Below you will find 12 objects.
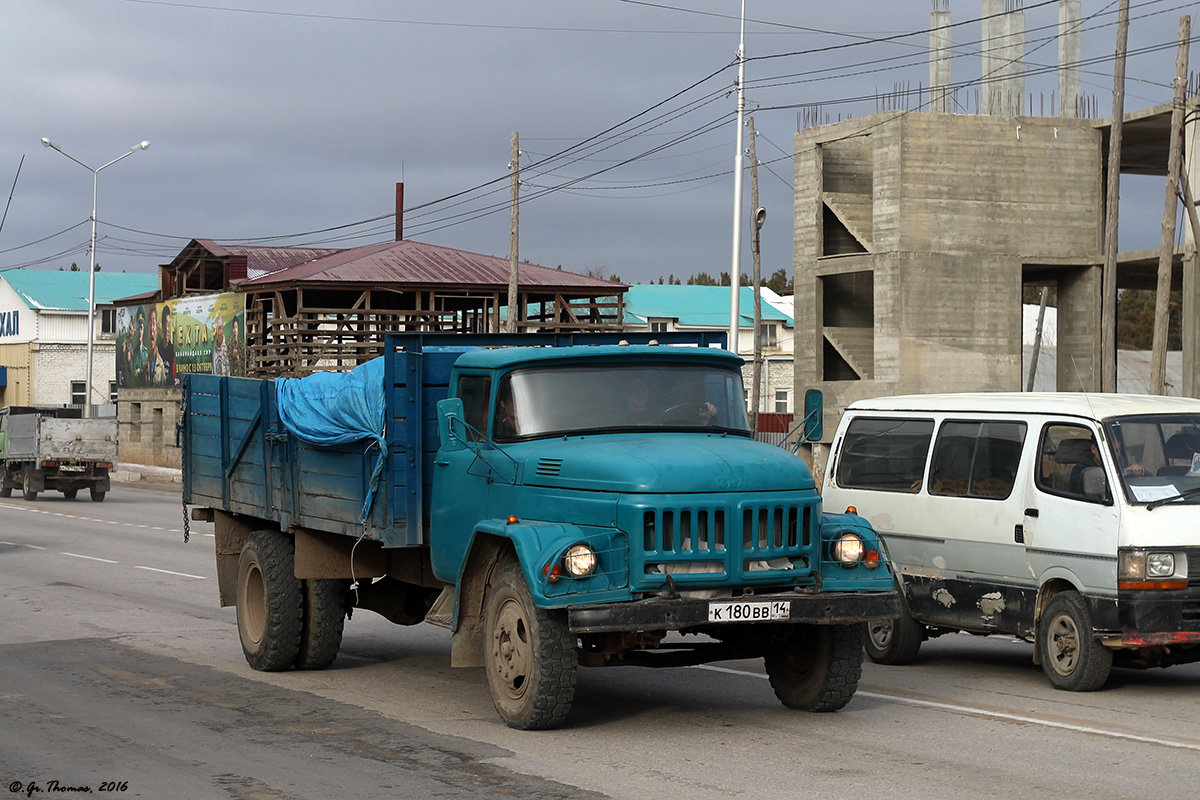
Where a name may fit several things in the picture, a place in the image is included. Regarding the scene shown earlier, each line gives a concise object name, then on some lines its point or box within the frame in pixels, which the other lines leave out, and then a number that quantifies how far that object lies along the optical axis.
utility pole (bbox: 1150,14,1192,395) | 27.58
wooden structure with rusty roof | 46.94
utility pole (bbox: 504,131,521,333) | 39.19
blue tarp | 10.12
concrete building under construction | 43.28
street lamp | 54.62
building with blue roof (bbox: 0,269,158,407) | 78.12
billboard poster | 55.84
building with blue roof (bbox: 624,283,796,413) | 76.75
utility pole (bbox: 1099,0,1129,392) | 29.34
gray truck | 38.56
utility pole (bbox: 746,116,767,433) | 39.60
